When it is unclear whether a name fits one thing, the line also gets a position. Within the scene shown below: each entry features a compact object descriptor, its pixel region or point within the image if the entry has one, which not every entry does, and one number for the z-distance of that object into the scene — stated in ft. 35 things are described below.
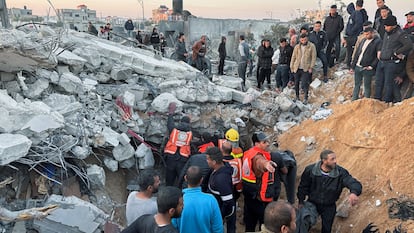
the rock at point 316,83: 28.50
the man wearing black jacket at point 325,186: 14.10
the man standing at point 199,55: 32.42
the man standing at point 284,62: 28.32
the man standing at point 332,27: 29.40
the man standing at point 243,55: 32.55
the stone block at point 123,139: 19.32
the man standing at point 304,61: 26.00
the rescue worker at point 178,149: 18.99
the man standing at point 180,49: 34.73
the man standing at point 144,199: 11.57
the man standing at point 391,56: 20.88
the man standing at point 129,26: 53.72
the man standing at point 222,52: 35.27
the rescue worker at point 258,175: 14.97
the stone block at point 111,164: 18.84
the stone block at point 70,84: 20.93
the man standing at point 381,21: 23.29
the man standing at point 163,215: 9.19
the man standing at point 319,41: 29.01
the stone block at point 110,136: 18.47
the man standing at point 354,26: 29.07
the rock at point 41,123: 15.38
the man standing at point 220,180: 13.80
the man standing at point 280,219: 8.41
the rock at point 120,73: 24.50
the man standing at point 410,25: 22.04
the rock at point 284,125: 24.95
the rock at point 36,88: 19.06
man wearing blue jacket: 11.00
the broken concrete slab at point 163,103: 23.29
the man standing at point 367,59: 22.90
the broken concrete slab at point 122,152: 19.04
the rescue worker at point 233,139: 16.66
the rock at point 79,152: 16.71
